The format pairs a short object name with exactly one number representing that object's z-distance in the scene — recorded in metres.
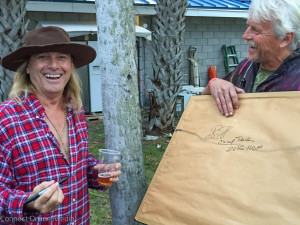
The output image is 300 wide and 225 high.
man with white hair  1.81
